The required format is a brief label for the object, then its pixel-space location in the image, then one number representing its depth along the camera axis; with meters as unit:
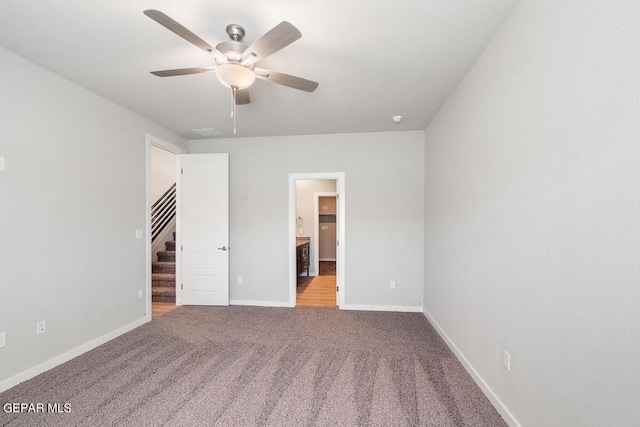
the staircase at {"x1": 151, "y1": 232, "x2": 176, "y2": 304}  4.41
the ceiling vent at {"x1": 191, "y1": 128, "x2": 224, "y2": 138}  4.01
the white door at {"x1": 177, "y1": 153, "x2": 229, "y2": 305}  4.21
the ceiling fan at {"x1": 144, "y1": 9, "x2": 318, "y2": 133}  1.47
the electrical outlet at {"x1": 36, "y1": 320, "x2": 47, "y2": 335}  2.32
